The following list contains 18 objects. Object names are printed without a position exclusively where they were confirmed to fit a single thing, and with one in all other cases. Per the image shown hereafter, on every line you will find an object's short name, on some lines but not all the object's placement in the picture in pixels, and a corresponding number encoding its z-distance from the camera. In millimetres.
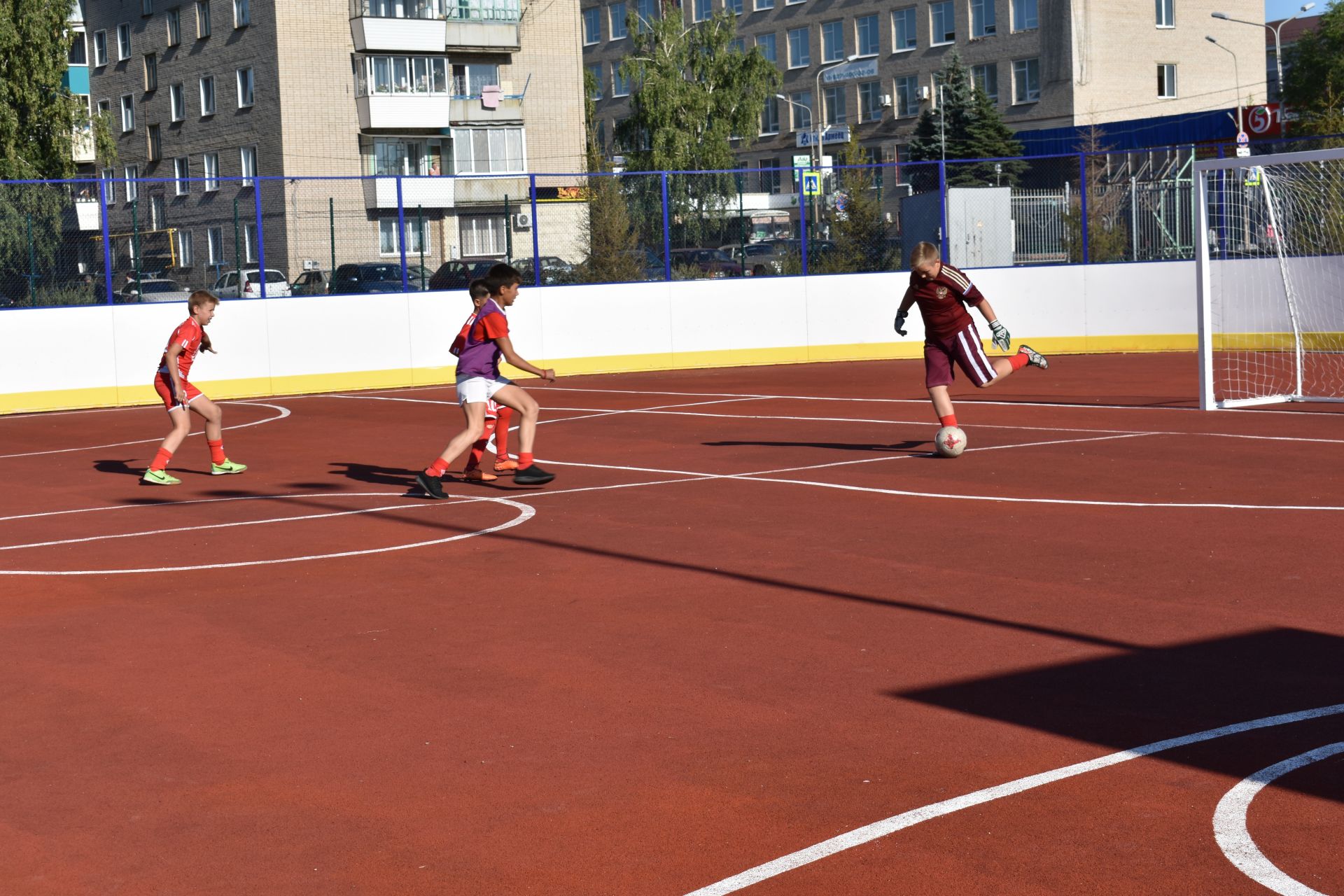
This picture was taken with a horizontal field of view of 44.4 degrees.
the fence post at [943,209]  28594
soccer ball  14328
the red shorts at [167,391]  14781
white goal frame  18266
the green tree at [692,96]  71438
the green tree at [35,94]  44656
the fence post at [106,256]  24328
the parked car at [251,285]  25922
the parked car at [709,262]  28547
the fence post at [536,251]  27141
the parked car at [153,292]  24719
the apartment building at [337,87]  59906
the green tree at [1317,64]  69438
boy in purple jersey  13047
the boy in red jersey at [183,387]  14625
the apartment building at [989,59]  74875
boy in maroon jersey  14758
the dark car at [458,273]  28812
